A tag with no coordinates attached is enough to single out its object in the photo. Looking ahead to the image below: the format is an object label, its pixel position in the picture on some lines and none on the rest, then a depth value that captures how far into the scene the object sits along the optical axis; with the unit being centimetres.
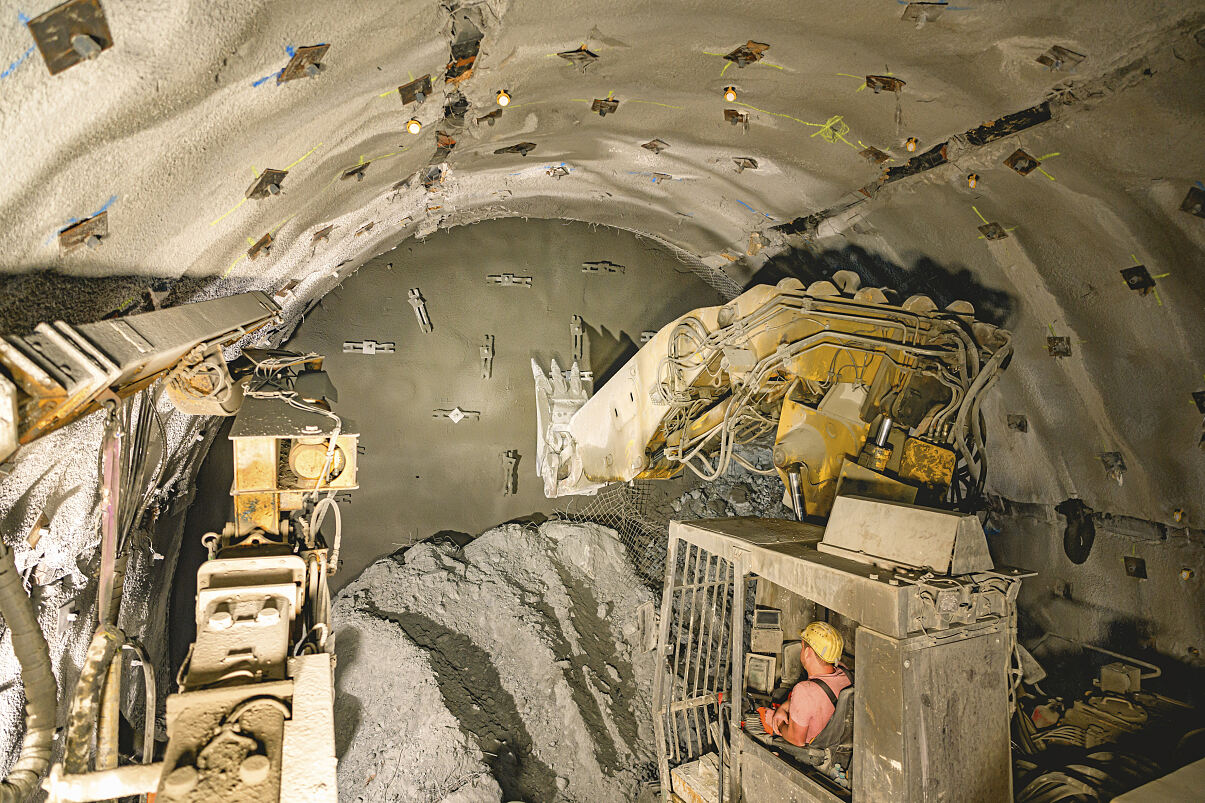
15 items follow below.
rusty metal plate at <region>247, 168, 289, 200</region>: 304
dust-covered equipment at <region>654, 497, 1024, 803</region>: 297
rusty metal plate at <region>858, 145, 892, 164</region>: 430
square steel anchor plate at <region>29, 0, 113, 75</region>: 155
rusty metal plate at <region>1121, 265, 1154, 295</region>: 367
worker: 388
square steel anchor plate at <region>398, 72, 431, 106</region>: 318
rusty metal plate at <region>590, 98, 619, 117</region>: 419
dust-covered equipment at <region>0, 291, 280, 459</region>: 139
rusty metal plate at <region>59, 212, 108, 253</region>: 220
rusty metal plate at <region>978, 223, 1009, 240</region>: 429
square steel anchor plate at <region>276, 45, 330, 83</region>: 237
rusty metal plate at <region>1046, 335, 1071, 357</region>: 438
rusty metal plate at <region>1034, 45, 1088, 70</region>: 298
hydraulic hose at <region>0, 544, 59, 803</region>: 157
